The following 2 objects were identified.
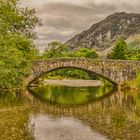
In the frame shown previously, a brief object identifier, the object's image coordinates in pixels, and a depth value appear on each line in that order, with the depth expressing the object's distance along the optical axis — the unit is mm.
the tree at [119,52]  51162
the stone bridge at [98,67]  35718
